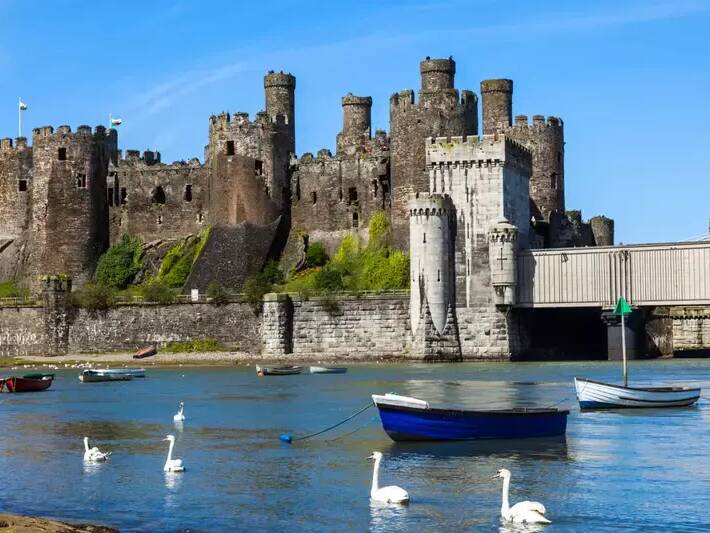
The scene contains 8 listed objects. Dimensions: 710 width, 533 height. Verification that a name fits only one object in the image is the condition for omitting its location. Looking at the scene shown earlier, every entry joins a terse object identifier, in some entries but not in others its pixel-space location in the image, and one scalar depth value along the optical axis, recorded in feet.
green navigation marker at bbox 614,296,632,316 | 168.76
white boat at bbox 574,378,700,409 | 153.38
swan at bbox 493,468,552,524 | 90.58
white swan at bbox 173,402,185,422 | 152.05
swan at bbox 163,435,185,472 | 112.98
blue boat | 123.34
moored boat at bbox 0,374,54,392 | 206.69
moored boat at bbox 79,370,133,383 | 228.22
